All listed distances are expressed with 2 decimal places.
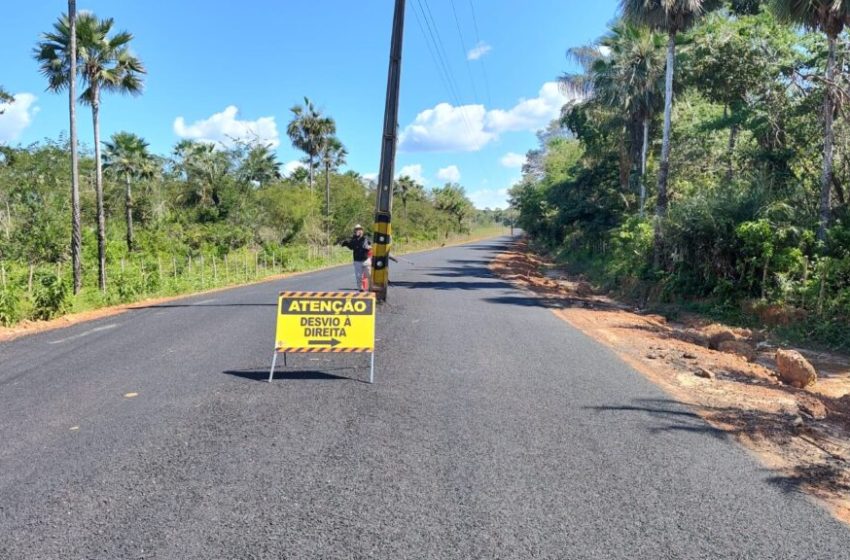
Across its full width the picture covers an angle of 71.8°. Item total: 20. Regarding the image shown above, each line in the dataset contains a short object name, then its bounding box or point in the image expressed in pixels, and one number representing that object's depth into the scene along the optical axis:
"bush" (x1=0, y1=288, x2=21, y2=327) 12.36
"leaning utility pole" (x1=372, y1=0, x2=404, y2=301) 13.62
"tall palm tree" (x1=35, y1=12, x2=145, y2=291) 19.50
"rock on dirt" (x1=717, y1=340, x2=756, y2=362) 10.95
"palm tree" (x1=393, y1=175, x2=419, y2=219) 82.12
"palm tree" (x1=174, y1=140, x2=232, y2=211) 46.06
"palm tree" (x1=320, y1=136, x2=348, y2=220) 45.75
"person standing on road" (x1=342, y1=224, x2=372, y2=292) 14.12
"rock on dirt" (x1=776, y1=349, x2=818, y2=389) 8.61
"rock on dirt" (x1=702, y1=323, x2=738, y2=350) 11.87
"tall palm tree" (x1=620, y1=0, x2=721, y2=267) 18.58
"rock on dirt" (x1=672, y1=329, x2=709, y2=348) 12.09
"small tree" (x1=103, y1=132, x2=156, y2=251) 40.56
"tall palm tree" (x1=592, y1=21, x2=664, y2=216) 26.75
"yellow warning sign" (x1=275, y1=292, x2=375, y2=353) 7.51
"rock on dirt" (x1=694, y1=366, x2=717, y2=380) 8.44
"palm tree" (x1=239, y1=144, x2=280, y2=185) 48.16
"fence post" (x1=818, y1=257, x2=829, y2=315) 12.41
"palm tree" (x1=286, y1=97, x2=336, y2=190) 44.03
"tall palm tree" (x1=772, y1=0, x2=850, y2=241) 13.25
